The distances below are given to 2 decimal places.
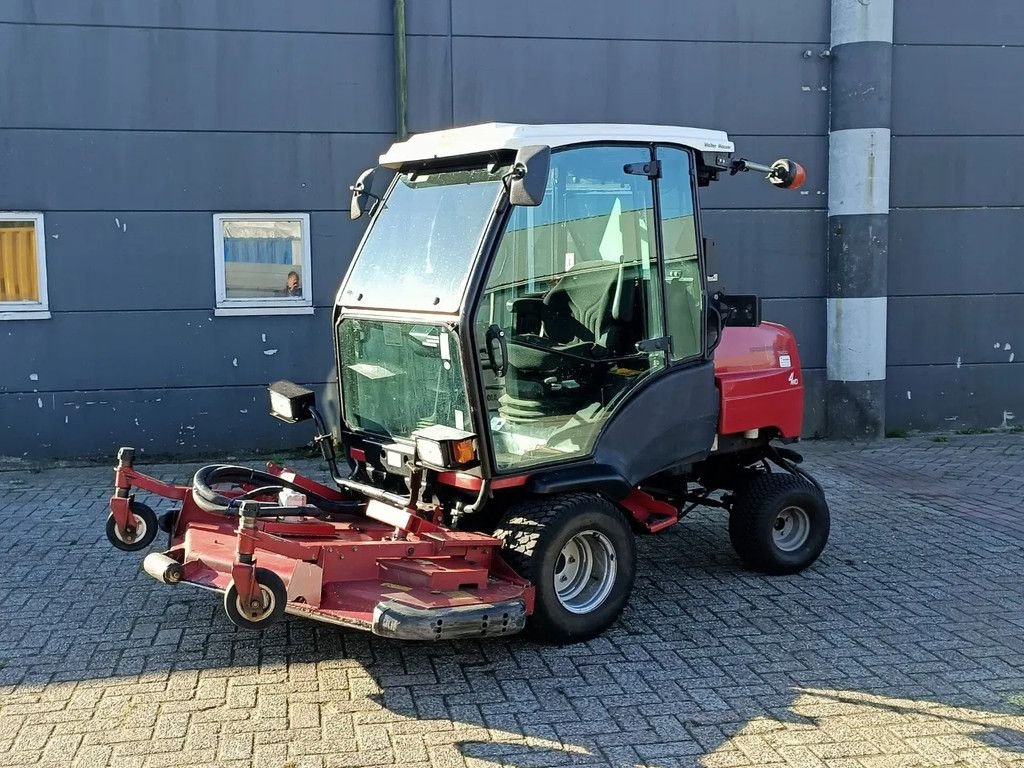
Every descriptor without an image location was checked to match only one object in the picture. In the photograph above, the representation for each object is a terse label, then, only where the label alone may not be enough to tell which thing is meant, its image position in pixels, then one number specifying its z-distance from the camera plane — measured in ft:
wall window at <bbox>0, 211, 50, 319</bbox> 30.12
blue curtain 31.27
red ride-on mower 15.72
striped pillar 33.04
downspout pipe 30.81
